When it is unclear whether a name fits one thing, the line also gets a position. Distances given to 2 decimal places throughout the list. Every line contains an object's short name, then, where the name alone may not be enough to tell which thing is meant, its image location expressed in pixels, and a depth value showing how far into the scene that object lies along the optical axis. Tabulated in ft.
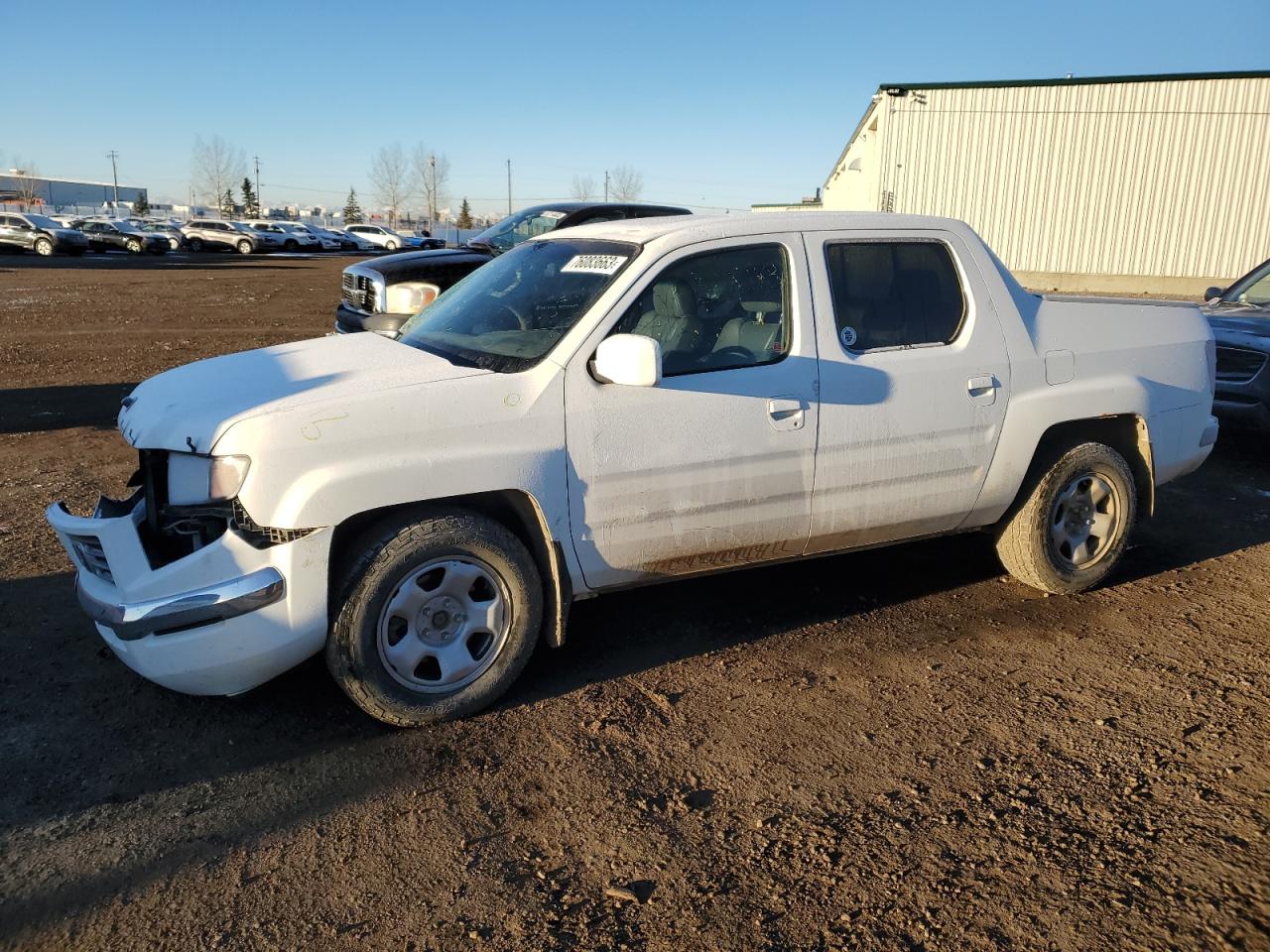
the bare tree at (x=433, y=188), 357.32
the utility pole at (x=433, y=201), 338.46
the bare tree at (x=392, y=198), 382.63
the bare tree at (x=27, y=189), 310.16
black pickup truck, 19.97
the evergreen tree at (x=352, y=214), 378.18
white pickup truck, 11.44
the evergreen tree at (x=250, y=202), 348.94
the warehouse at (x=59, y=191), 370.76
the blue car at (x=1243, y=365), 25.66
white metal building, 89.71
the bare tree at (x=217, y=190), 362.53
